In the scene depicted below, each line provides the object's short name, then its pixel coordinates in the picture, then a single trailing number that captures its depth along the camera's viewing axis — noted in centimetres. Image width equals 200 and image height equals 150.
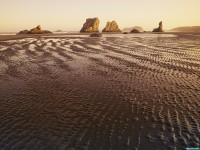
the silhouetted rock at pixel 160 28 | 14451
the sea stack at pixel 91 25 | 16176
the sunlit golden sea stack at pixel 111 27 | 17052
